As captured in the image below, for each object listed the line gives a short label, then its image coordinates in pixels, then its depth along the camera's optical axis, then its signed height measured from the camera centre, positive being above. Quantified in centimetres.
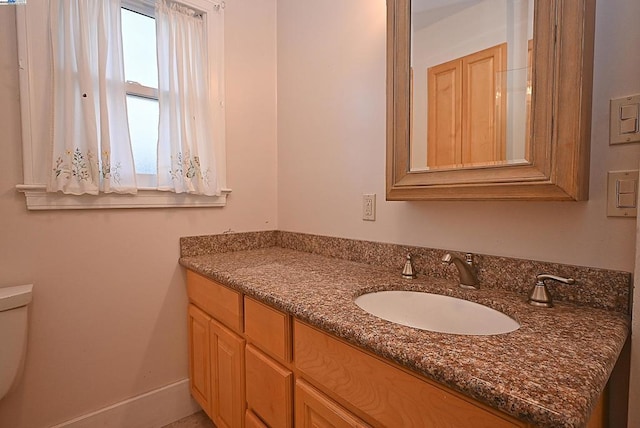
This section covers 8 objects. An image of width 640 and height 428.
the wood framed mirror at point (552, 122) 78 +19
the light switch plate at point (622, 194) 76 +0
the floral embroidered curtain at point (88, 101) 127 +42
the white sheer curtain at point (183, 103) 151 +48
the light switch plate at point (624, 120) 76 +19
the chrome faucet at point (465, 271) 102 -25
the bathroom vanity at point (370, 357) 51 -32
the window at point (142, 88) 149 +54
